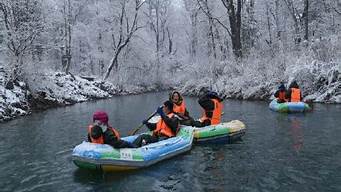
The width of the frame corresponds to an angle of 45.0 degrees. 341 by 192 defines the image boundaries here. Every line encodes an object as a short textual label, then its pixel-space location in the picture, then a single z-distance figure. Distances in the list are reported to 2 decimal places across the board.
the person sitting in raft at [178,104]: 11.15
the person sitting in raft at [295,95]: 15.80
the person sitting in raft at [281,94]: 16.33
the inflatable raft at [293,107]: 15.16
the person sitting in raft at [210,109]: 11.16
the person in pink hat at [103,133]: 8.06
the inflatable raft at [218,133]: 10.55
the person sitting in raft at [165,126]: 9.92
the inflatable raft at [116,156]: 7.76
